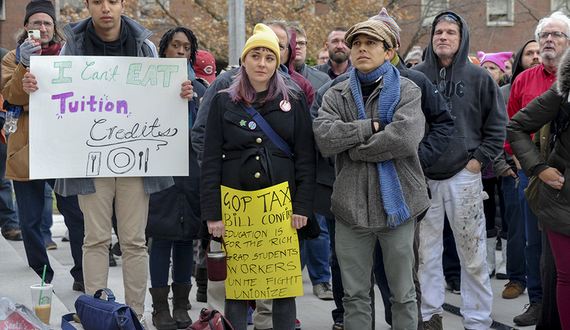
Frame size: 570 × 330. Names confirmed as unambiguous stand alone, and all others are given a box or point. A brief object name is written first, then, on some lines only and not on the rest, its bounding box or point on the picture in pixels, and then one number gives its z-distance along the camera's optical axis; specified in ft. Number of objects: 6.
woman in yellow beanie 12.51
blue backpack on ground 11.27
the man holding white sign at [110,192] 13.73
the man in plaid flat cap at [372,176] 12.01
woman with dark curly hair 15.60
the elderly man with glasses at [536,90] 15.94
